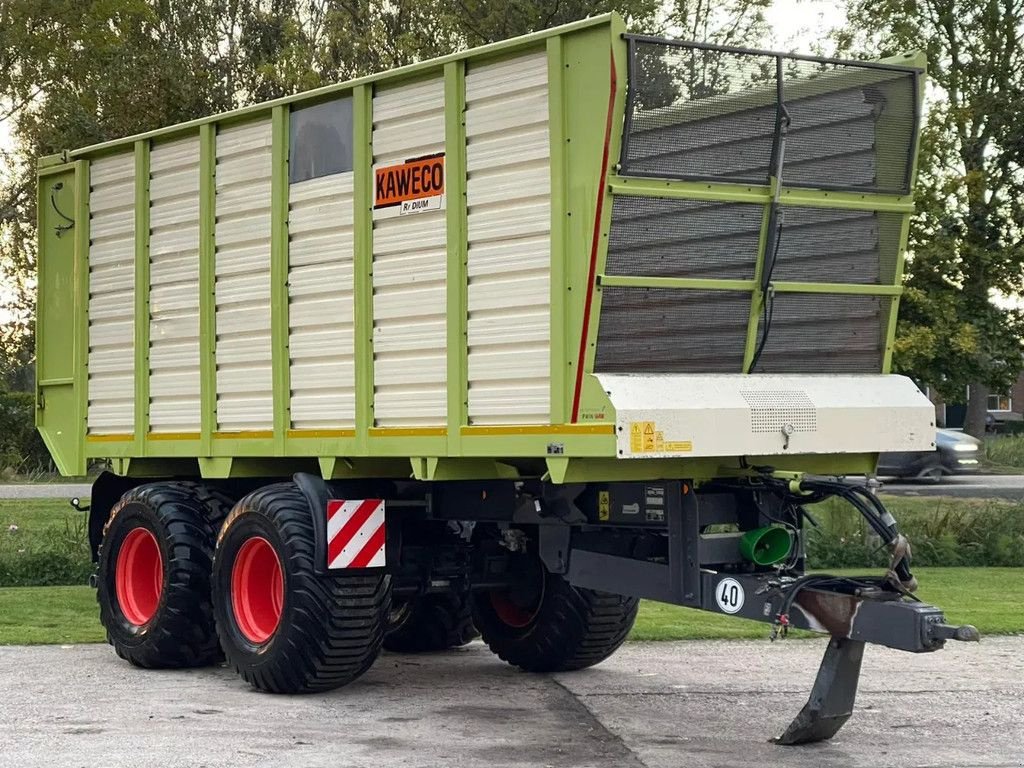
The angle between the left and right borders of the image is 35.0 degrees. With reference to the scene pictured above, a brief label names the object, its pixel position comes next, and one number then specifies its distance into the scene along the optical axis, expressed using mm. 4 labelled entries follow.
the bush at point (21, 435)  30625
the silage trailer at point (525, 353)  7551
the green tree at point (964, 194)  22875
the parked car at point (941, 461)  30641
